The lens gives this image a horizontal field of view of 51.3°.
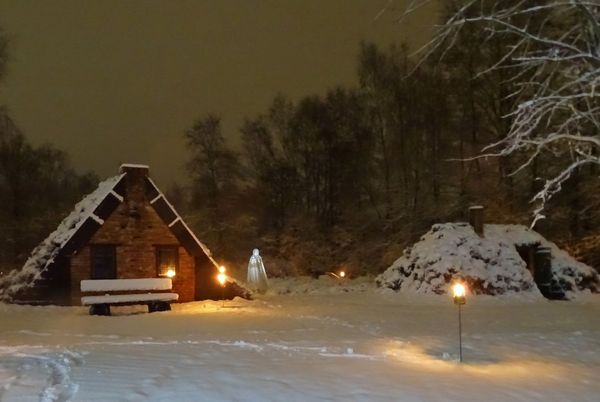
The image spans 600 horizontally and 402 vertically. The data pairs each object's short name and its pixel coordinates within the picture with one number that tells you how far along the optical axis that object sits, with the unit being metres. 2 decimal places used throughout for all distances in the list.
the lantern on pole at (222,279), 24.29
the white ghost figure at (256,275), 28.12
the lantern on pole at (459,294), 11.67
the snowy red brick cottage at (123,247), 23.19
